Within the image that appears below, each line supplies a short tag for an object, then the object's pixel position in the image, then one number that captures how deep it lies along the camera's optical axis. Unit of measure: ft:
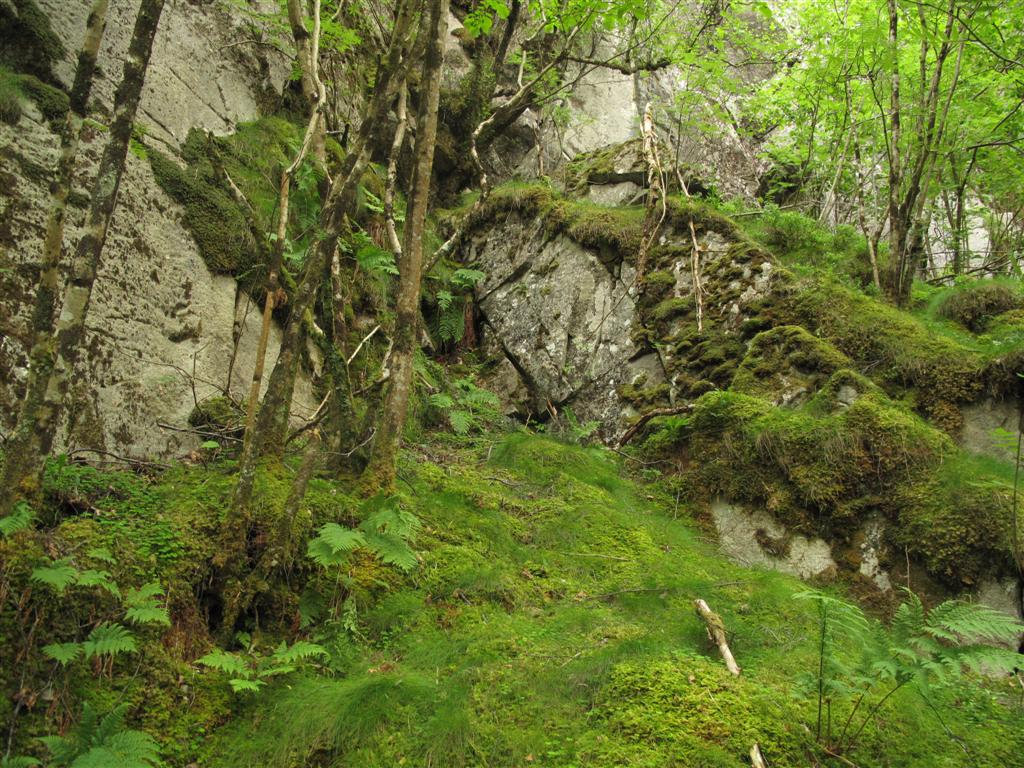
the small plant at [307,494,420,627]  11.51
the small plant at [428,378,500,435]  24.94
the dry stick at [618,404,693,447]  24.41
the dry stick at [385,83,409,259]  18.83
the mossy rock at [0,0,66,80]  16.21
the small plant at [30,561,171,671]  8.82
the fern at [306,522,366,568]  11.26
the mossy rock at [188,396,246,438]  17.49
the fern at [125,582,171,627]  9.50
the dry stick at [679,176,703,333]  26.23
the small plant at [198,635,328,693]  10.09
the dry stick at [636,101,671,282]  29.25
